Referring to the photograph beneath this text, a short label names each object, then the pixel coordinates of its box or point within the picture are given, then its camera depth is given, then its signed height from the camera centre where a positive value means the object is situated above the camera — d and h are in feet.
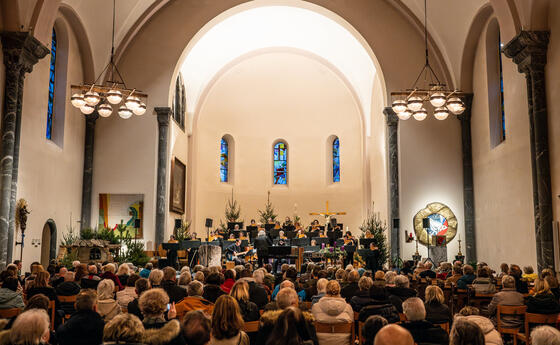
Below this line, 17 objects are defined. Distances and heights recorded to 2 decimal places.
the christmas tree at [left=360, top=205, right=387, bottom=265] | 54.90 -0.12
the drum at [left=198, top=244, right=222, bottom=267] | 51.47 -1.88
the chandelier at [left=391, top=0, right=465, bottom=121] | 39.23 +9.46
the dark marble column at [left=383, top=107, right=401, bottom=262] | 55.11 +6.42
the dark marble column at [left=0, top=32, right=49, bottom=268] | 38.96 +8.25
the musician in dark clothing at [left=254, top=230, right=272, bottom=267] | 48.42 -1.02
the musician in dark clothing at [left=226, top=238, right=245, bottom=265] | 58.82 -1.65
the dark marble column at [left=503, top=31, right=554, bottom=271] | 38.29 +7.46
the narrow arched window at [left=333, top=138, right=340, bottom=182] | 85.15 +11.54
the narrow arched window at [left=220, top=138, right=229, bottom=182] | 84.79 +11.65
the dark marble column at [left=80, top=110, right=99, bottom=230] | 55.21 +6.40
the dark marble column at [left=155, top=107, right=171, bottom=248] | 56.13 +6.73
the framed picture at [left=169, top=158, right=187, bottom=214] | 65.46 +6.13
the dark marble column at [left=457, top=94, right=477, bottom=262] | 54.03 +5.43
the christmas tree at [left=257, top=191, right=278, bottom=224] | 79.50 +3.03
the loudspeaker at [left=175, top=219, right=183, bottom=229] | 58.93 +1.28
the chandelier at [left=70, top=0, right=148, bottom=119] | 39.32 +9.65
